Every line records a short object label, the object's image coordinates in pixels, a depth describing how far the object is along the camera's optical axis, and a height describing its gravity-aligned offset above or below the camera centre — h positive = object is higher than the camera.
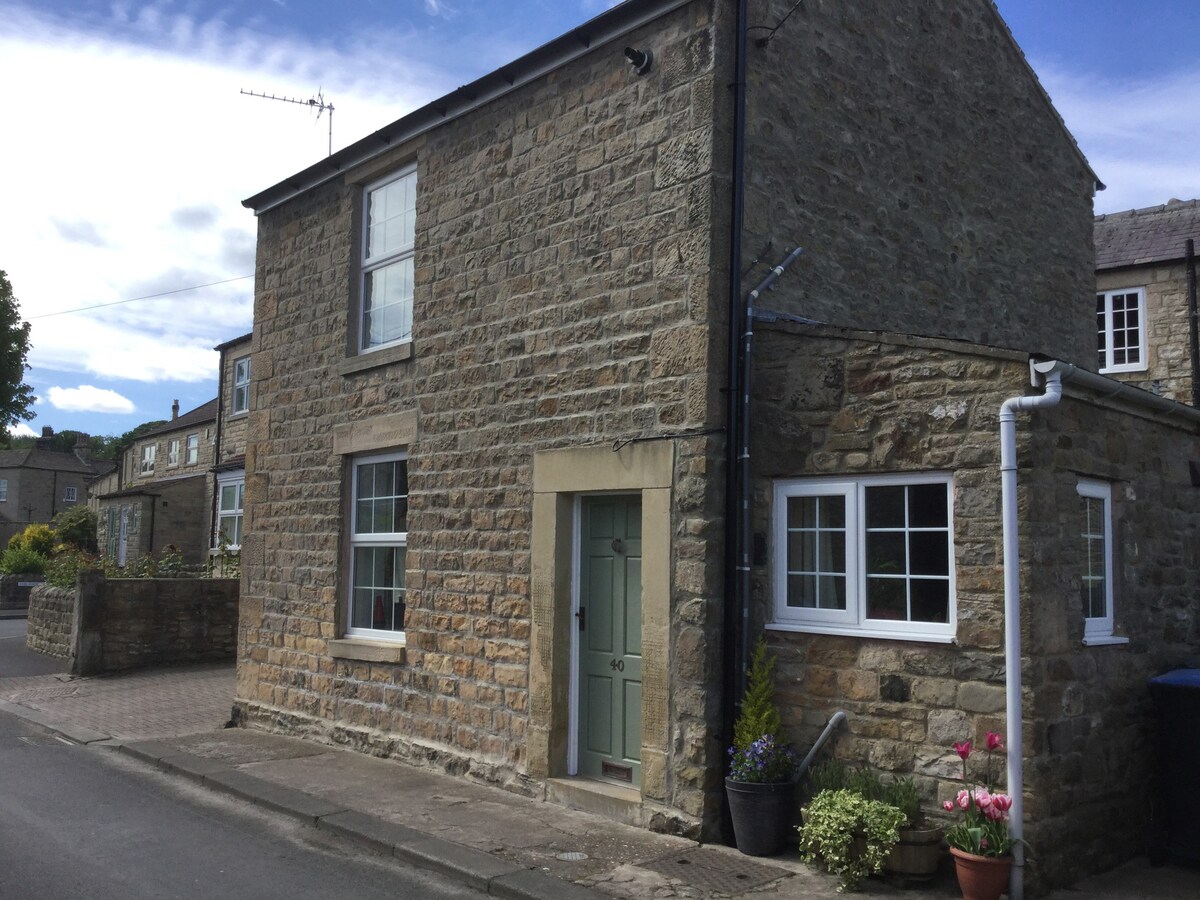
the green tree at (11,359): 36.06 +6.39
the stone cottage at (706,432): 6.38 +0.92
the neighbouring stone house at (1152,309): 17.97 +4.51
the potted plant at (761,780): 6.57 -1.37
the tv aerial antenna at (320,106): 14.19 +5.98
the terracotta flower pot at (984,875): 5.54 -1.63
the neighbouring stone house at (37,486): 63.41 +3.67
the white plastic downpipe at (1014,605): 5.75 -0.22
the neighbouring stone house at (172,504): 32.38 +1.41
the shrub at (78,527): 40.03 +0.75
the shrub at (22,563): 31.12 -0.51
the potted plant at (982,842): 5.55 -1.48
